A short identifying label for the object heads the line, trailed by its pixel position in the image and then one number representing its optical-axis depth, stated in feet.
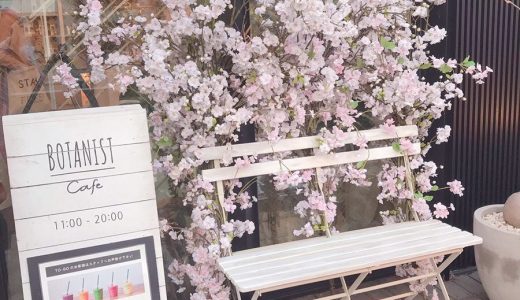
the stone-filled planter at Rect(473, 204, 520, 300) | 10.33
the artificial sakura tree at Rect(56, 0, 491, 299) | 8.66
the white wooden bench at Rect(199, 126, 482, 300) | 8.10
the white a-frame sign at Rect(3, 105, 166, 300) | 6.91
